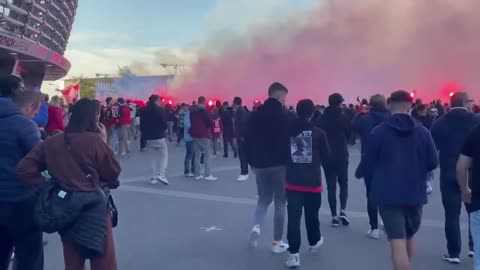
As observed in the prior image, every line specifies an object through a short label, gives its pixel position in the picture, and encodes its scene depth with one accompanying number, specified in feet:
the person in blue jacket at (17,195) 13.29
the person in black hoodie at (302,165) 19.11
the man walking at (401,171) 15.35
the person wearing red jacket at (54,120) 25.28
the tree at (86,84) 273.09
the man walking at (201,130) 38.83
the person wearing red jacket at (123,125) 54.95
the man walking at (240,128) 40.06
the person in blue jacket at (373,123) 22.76
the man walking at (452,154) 19.07
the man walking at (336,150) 24.47
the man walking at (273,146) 20.54
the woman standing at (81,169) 12.72
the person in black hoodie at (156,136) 37.37
